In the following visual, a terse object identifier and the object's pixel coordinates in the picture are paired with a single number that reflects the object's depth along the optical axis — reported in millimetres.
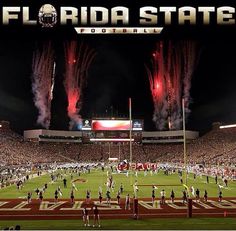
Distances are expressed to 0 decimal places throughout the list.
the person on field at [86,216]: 14813
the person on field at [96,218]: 14828
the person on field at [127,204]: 18770
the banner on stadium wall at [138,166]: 46461
